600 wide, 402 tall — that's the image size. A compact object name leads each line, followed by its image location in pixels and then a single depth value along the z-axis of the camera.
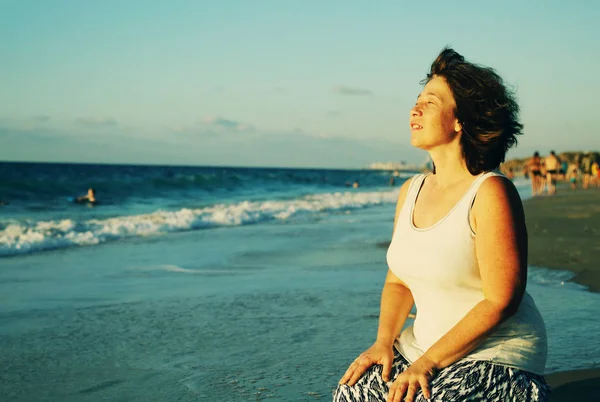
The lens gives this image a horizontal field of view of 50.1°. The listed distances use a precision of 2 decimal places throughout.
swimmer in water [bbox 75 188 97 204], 28.09
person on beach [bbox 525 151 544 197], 26.31
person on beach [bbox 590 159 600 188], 31.38
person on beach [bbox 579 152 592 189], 31.42
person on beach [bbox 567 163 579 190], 30.41
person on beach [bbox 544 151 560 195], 26.91
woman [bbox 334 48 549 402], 2.28
